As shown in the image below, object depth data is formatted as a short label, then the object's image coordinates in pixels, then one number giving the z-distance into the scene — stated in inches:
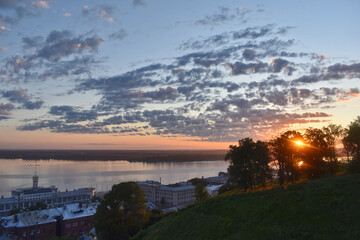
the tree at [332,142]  1326.3
